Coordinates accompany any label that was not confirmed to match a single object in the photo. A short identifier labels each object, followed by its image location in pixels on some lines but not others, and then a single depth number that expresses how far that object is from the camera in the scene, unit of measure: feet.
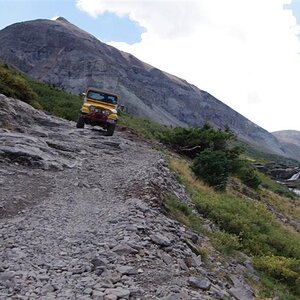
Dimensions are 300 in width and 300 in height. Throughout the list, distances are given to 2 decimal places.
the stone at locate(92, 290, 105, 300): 13.96
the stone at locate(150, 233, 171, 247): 19.56
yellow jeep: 53.35
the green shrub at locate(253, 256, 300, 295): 24.26
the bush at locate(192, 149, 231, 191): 46.53
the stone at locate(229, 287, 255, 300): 17.90
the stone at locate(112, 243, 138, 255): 17.71
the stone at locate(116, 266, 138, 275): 16.04
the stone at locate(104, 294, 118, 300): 13.94
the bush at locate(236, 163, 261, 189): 68.10
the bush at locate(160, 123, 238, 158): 66.96
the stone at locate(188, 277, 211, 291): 16.21
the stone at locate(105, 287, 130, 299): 14.20
